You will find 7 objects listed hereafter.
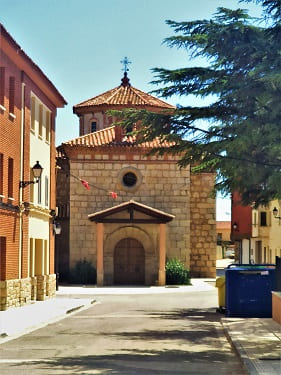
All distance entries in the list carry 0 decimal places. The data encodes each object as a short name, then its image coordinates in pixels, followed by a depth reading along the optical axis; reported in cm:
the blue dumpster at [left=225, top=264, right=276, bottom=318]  2038
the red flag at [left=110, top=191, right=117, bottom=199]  4318
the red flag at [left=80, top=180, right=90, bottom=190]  4064
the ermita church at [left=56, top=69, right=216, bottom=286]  4228
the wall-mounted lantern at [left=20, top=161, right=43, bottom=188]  2525
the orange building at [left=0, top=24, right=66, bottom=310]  2356
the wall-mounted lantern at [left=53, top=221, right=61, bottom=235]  3145
